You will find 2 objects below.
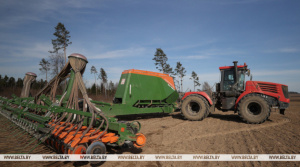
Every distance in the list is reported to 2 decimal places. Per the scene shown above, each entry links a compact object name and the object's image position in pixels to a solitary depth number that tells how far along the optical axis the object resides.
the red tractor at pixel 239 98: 7.16
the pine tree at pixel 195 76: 54.45
